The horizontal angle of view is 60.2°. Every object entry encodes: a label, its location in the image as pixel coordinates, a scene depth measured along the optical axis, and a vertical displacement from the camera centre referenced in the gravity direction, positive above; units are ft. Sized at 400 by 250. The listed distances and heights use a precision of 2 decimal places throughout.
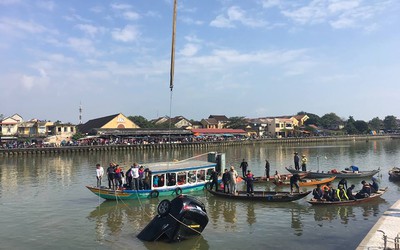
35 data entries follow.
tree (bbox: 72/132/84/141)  252.58 -3.40
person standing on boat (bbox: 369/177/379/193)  62.13 -10.09
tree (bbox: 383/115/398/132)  481.87 +12.18
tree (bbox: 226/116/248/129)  375.86 +10.49
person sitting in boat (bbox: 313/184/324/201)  57.35 -10.43
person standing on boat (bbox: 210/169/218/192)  69.95 -9.87
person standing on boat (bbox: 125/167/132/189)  66.51 -9.02
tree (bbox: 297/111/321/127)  459.73 +14.25
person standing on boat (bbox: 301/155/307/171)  95.60 -9.11
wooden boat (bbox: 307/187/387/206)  56.18 -11.55
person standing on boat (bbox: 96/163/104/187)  67.73 -8.39
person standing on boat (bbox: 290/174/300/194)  65.57 -9.20
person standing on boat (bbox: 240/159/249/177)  86.43 -8.70
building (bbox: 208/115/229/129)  382.30 +13.10
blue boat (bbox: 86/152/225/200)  63.77 -10.03
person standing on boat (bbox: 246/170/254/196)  64.35 -9.74
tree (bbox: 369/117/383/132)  464.65 +10.50
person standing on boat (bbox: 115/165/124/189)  67.34 -8.69
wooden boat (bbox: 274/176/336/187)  78.02 -11.56
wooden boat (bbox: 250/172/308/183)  84.49 -11.59
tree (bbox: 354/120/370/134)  418.31 +6.32
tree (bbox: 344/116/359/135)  412.57 +4.44
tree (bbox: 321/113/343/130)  461.66 +14.45
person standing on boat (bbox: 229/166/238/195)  65.26 -9.41
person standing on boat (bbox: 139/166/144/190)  66.08 -9.03
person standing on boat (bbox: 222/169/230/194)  67.15 -9.48
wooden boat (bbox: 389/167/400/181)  84.17 -10.69
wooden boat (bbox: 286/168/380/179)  88.22 -10.94
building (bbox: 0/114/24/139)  256.64 +3.29
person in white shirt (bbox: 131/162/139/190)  64.44 -8.56
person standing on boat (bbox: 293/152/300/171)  97.04 -8.56
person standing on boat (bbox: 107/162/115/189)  67.15 -8.48
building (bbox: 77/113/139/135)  277.44 +6.83
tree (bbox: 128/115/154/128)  340.59 +9.59
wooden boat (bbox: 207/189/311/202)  60.08 -11.63
